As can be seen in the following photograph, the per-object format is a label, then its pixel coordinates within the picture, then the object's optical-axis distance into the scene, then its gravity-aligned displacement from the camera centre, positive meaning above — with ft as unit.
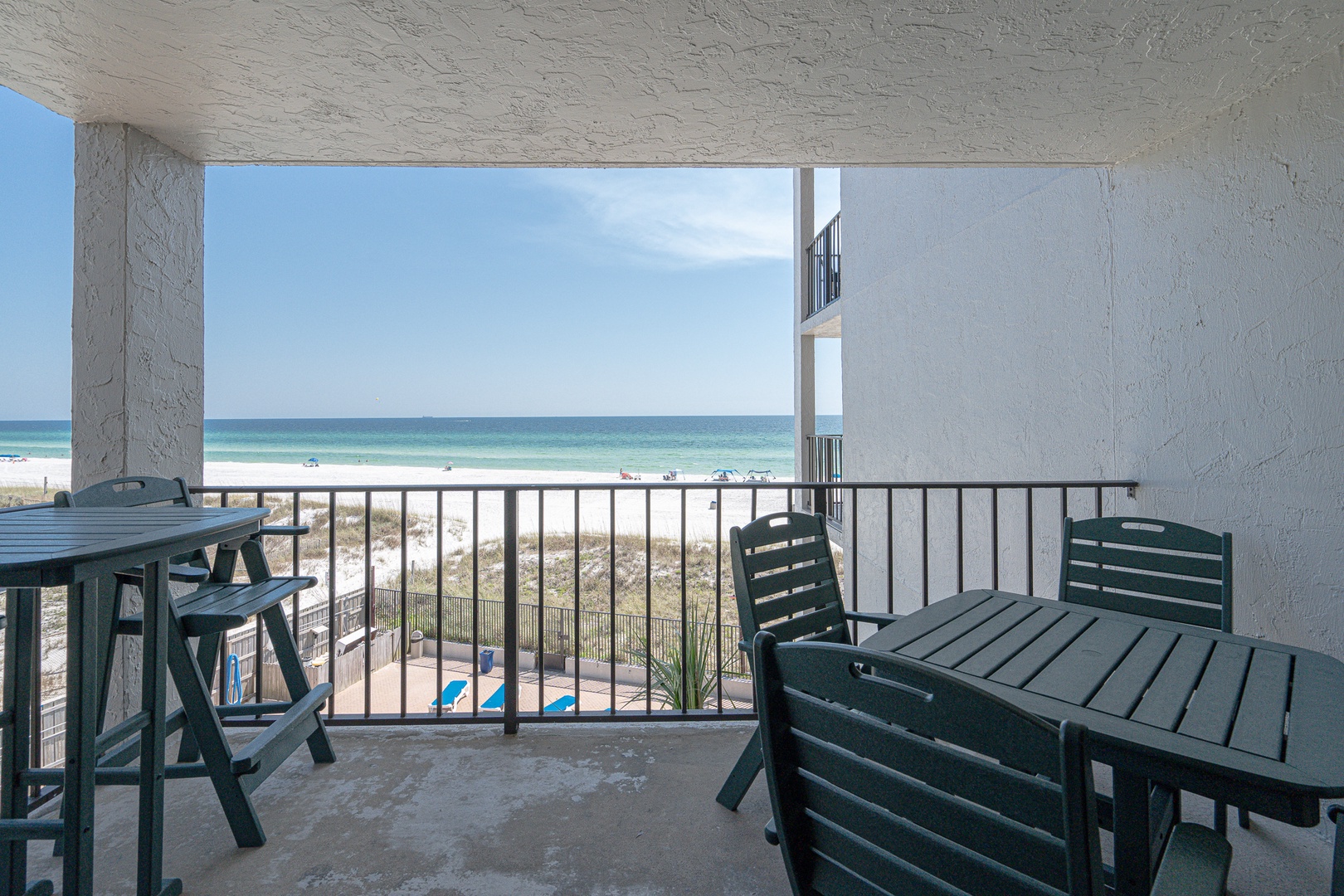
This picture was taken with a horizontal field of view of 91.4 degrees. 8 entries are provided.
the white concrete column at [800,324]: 28.71 +5.60
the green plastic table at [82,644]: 4.15 -1.40
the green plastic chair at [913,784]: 2.20 -1.29
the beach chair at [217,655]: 5.79 -2.01
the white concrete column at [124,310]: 7.71 +1.74
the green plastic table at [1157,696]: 2.94 -1.41
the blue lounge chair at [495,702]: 28.27 -10.89
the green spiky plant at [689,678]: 10.71 -3.74
